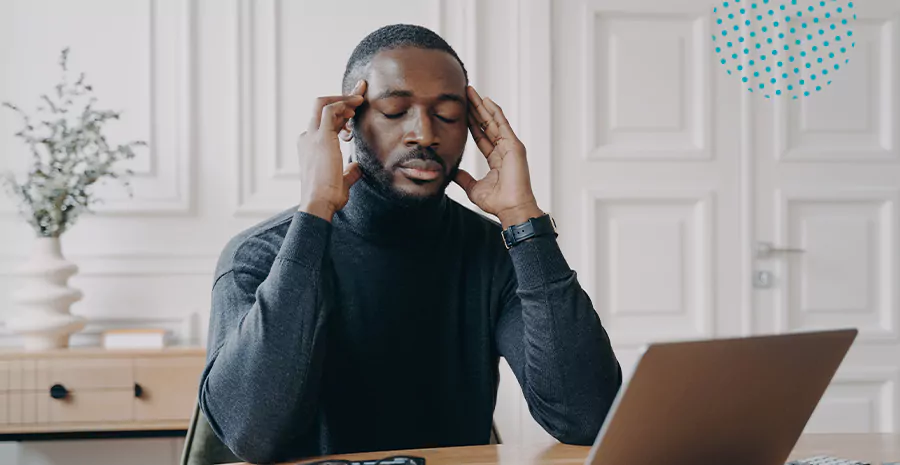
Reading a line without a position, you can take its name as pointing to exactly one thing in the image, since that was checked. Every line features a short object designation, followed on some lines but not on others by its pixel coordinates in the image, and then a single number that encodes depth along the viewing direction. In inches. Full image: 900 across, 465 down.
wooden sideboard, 91.5
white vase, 95.2
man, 47.9
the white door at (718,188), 115.4
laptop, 31.7
